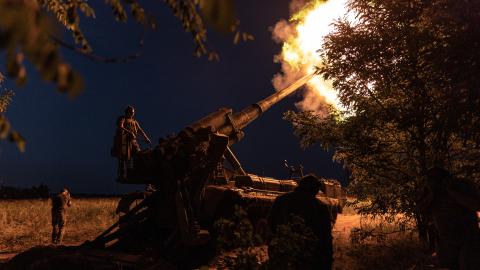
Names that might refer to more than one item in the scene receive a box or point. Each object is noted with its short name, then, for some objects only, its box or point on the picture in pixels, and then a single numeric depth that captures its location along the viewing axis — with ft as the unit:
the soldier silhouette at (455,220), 15.35
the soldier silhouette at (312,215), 14.97
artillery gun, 27.20
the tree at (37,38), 4.57
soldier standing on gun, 28.37
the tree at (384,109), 24.68
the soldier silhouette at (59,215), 41.52
